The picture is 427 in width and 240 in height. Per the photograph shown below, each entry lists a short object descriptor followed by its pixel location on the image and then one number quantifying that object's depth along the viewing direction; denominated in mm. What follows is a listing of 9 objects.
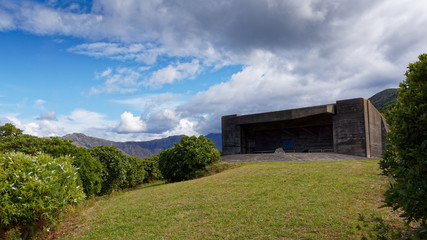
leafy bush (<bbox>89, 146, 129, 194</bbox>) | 14148
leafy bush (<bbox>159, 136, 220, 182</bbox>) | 15984
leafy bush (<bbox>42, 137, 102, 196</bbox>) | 11133
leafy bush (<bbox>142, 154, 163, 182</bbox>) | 21531
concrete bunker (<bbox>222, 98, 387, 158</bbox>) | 22938
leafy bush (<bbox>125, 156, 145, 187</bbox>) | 17828
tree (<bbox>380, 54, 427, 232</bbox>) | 3578
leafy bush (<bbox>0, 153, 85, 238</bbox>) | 6523
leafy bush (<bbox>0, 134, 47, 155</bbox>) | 12016
